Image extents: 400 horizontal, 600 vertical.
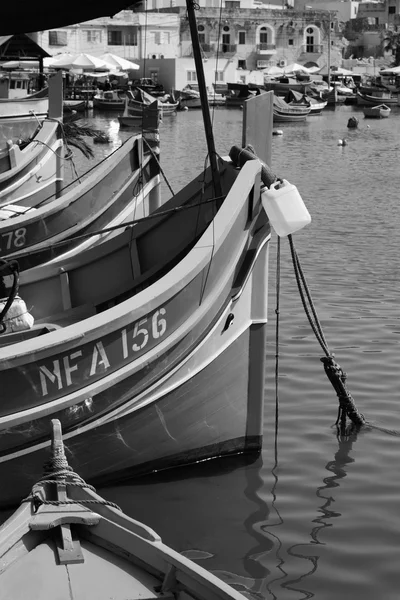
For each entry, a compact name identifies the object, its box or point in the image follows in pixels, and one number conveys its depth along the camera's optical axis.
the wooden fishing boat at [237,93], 68.44
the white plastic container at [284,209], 6.87
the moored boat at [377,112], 58.81
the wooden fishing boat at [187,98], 66.00
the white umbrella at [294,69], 79.94
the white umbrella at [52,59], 59.12
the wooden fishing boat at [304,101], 58.25
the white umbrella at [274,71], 83.75
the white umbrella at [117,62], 62.98
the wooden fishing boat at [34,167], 16.47
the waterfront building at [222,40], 82.25
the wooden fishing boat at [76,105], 52.50
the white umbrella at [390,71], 81.88
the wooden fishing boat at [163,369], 6.11
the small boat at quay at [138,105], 49.22
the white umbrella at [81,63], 58.25
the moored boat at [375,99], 67.00
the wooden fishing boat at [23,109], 19.14
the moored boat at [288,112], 54.69
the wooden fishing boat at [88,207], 11.00
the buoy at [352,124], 50.50
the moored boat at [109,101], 57.04
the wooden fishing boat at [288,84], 72.71
